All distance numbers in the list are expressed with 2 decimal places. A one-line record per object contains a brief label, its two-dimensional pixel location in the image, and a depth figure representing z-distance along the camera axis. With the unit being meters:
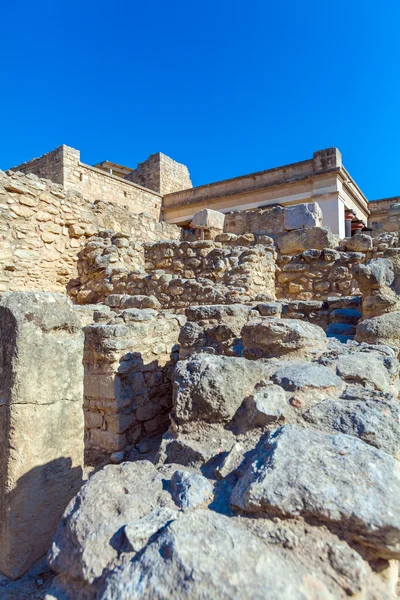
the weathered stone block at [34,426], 1.91
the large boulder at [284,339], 2.75
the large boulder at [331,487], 1.12
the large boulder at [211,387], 1.99
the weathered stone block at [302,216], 7.45
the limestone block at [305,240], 6.75
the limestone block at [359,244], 6.57
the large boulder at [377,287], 4.02
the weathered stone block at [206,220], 7.92
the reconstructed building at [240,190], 11.69
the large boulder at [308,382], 2.00
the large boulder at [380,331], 3.46
